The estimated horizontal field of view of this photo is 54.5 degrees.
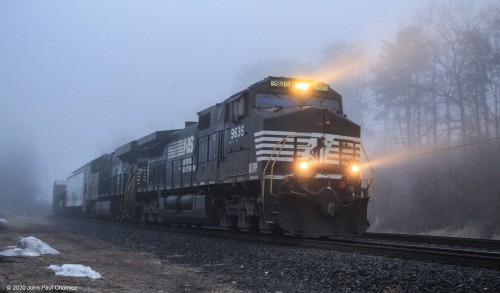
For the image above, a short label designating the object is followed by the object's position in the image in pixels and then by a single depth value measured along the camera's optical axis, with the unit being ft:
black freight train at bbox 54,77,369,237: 36.52
